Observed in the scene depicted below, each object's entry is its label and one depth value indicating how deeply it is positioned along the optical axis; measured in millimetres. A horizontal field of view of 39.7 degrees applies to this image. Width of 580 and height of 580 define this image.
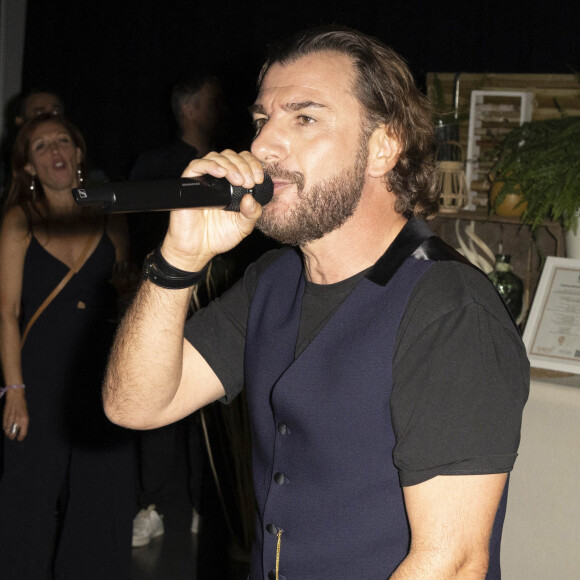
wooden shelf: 2516
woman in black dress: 2830
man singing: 1090
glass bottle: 2480
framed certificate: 2318
